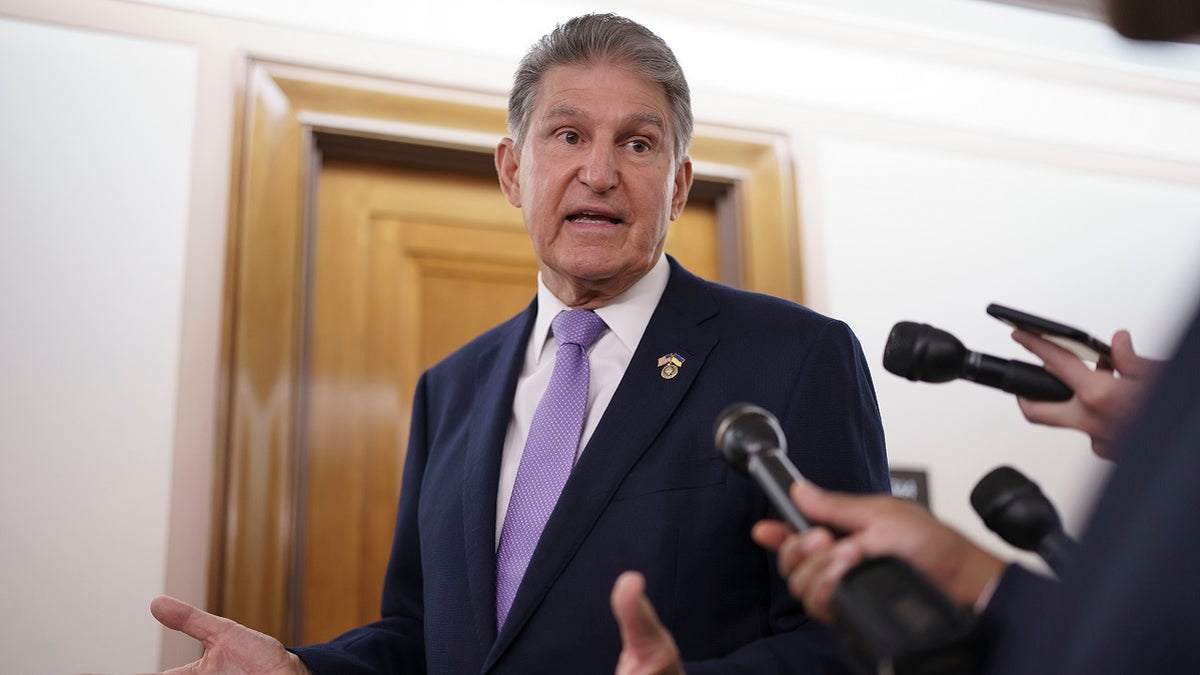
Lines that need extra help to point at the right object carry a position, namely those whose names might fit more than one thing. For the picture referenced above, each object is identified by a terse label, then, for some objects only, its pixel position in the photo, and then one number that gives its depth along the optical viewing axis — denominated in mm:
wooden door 2611
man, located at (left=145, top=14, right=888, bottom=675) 1359
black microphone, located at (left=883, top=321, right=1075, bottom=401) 986
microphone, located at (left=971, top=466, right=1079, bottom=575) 854
